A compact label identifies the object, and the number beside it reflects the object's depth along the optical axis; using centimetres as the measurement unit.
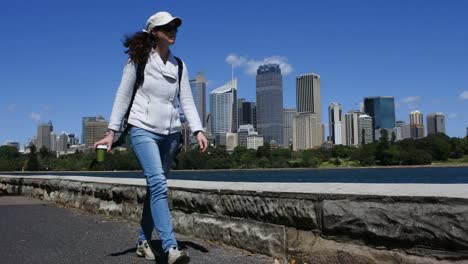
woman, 396
